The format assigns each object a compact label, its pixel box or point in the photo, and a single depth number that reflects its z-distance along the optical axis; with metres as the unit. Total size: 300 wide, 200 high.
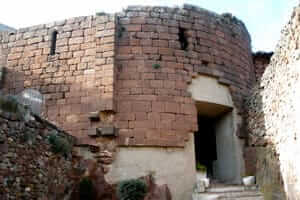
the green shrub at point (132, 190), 4.94
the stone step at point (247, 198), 5.17
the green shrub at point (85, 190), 5.14
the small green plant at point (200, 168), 5.89
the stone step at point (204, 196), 5.12
